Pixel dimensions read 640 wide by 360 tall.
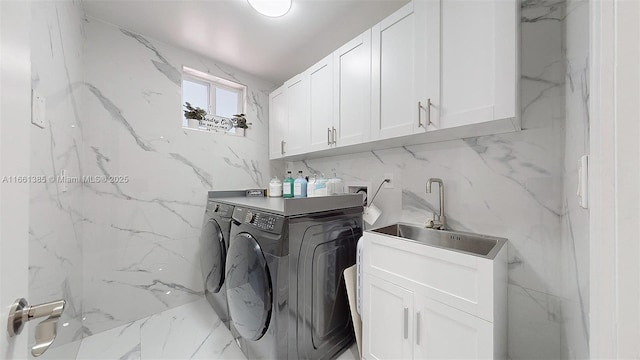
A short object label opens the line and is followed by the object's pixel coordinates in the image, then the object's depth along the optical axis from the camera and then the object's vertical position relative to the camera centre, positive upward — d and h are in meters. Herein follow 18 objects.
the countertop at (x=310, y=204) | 1.24 -0.15
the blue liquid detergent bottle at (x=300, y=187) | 2.01 -0.06
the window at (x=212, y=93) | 2.25 +0.92
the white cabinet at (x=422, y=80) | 1.01 +0.58
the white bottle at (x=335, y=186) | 1.89 -0.05
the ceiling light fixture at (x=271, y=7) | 1.44 +1.13
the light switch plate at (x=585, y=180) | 0.56 +0.01
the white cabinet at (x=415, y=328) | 0.93 -0.69
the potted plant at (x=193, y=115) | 2.19 +0.63
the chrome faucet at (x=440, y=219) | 1.47 -0.25
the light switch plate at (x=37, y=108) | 0.89 +0.29
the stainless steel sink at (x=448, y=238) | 1.28 -0.35
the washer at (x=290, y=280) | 1.19 -0.58
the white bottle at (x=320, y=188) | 1.84 -0.06
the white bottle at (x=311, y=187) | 1.90 -0.06
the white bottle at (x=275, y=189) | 2.24 -0.09
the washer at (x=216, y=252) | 1.74 -0.60
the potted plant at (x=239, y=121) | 2.48 +0.65
